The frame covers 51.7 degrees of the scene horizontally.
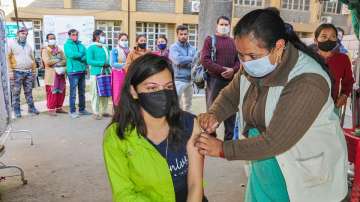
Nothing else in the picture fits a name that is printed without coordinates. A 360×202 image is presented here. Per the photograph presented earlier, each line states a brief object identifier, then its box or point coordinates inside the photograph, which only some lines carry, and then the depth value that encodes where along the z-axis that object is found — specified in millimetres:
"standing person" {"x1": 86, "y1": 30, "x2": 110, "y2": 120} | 6738
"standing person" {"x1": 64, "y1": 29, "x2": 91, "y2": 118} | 6859
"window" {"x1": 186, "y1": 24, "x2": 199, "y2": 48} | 20906
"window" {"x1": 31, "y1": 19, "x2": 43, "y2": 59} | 18359
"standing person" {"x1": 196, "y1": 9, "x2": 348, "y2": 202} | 1504
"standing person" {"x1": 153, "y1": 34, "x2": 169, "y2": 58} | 6795
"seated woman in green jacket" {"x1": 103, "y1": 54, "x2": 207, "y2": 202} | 1681
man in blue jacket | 5836
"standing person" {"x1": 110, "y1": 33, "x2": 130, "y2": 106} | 6878
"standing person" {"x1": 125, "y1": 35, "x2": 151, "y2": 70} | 6418
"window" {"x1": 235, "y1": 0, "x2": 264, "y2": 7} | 21641
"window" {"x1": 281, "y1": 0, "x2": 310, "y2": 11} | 23047
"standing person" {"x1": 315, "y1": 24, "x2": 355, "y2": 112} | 3875
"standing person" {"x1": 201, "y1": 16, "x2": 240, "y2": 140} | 4730
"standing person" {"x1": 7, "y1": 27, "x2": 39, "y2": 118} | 6887
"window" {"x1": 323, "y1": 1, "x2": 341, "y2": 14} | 24391
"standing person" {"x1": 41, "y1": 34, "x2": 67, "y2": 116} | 7102
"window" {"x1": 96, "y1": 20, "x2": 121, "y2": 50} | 19438
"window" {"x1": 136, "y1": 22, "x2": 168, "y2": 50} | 20188
